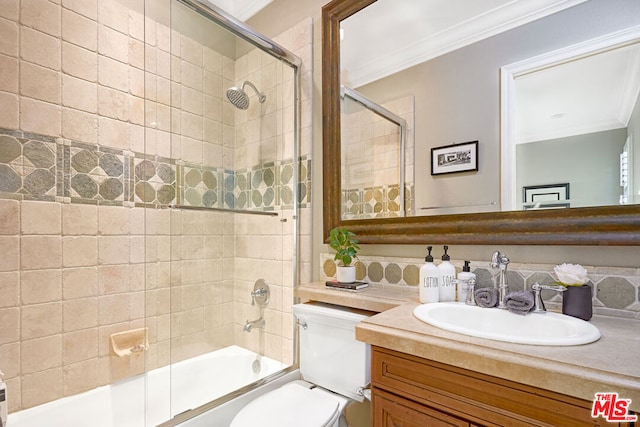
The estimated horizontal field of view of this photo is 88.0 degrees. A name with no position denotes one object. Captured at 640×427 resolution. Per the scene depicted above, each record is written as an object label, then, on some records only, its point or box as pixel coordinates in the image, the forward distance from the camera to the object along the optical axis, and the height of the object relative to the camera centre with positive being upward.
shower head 1.70 +0.63
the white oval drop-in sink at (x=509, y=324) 0.84 -0.33
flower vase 1.01 -0.26
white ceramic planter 1.58 -0.28
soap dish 1.70 -0.66
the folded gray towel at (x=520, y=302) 1.06 -0.28
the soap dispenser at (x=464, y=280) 1.23 -0.24
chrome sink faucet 1.13 -0.18
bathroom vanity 0.68 -0.37
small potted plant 1.58 -0.17
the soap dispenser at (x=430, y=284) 1.25 -0.26
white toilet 1.24 -0.69
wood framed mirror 1.05 -0.02
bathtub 1.43 -0.83
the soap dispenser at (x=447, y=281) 1.26 -0.25
